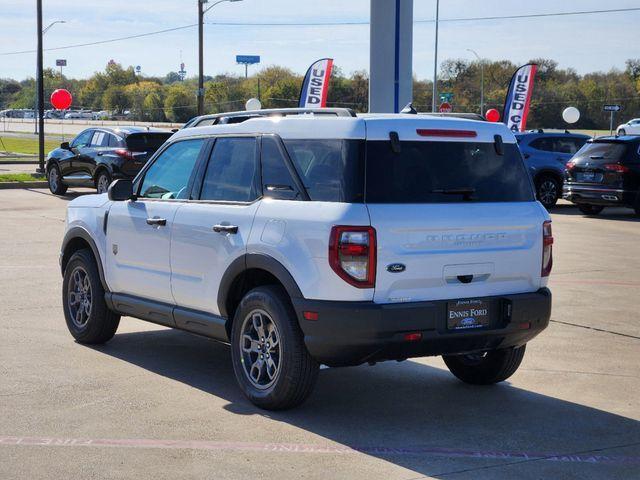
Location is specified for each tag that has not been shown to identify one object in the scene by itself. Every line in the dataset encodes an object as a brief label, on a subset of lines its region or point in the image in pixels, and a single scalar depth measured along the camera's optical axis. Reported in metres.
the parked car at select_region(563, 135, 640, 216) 21.19
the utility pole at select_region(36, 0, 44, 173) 31.17
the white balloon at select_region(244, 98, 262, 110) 38.73
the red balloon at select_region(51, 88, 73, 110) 40.72
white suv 6.04
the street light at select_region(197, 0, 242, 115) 42.09
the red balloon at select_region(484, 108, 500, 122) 39.26
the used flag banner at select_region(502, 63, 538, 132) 36.03
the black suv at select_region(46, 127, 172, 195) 23.36
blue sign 98.38
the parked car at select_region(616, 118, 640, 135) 51.00
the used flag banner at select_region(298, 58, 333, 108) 33.75
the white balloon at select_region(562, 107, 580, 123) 39.16
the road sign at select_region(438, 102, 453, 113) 51.38
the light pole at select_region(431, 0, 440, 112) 57.98
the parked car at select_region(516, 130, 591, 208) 24.23
